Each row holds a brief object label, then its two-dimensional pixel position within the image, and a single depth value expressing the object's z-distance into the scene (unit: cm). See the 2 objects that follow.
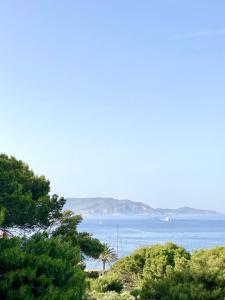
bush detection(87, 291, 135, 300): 2509
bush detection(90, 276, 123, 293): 2933
